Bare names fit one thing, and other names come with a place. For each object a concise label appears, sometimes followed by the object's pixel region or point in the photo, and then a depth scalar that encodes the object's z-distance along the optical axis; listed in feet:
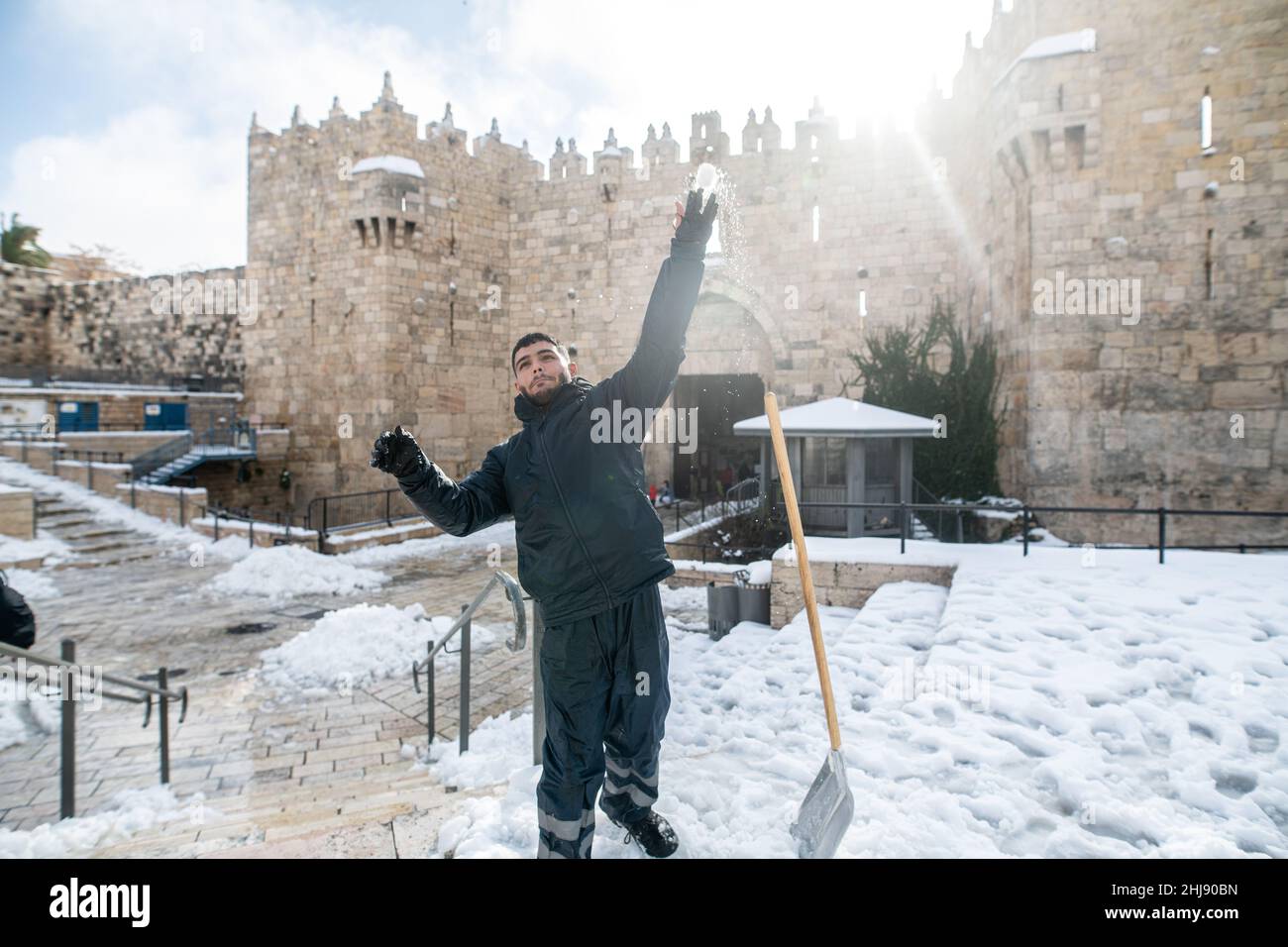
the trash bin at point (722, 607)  25.45
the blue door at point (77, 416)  61.11
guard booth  30.89
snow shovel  8.02
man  7.56
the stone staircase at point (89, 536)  39.11
